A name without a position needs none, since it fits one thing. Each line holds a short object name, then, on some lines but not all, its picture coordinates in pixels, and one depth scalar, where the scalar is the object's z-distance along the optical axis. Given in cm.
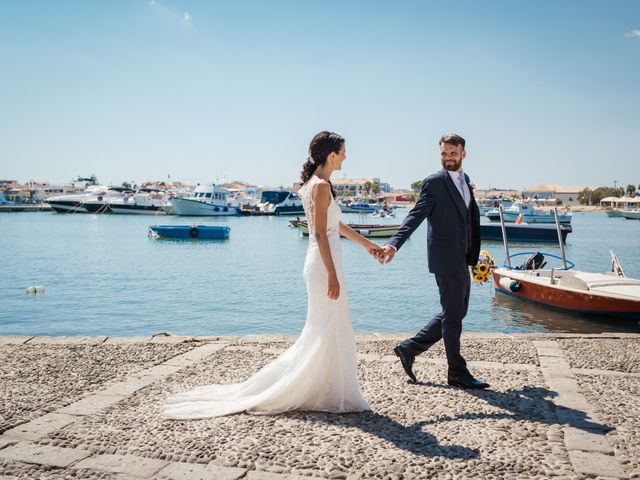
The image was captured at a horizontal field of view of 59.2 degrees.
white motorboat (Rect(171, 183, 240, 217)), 7856
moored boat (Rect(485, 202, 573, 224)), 6205
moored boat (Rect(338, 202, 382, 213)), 9581
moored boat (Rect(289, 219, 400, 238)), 4100
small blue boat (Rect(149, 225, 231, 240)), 4781
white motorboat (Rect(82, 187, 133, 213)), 8975
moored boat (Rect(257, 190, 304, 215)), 9488
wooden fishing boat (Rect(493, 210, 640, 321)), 1352
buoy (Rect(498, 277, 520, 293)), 1645
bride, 459
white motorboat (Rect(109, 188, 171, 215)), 8919
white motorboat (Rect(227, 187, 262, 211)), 9550
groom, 525
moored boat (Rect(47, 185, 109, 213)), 9050
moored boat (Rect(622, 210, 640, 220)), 11055
